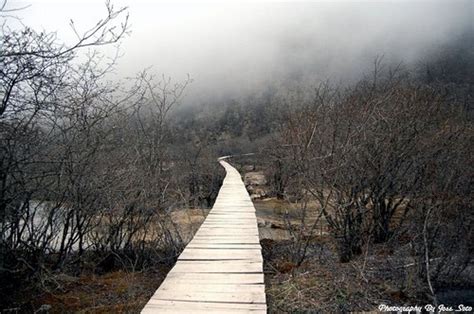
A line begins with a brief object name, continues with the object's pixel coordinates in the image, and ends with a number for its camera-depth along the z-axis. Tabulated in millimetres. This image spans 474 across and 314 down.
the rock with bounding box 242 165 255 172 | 31767
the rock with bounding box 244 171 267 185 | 25516
